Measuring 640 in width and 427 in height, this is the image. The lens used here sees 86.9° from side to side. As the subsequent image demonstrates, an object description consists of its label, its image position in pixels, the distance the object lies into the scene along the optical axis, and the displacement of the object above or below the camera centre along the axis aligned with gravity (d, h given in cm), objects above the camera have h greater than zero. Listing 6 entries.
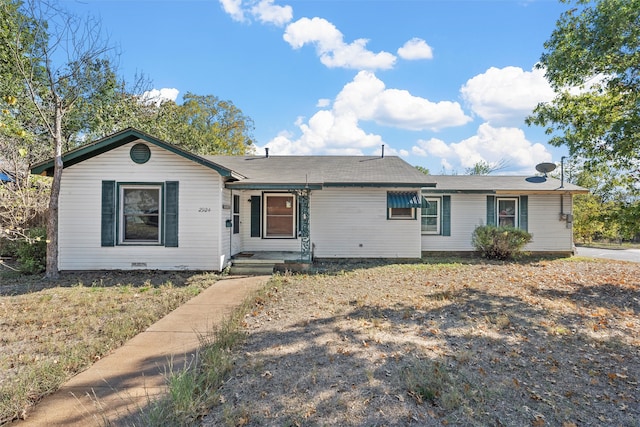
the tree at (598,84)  727 +351
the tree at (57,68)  856 +428
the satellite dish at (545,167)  1445 +230
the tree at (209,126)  2509 +892
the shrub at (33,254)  918 -91
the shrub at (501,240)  1227 -71
